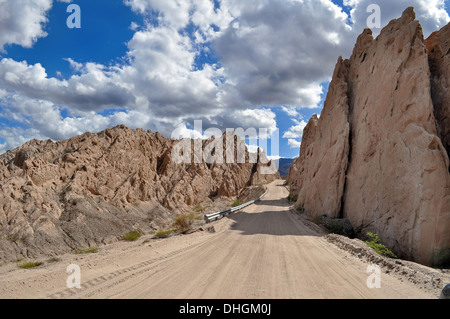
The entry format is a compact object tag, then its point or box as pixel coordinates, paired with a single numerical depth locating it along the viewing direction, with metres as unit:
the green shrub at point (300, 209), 24.76
